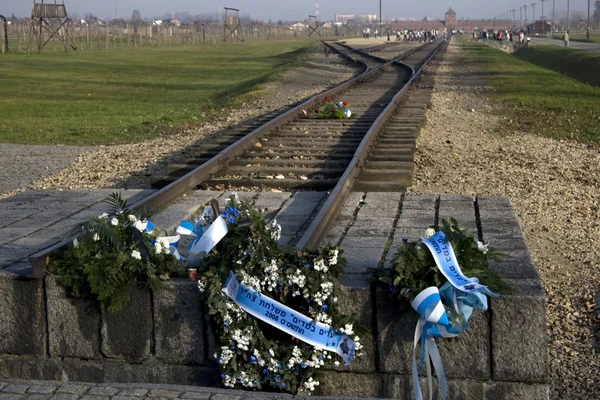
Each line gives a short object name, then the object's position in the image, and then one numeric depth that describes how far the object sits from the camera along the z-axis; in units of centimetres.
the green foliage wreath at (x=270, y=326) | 437
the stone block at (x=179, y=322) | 461
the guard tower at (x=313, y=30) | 12825
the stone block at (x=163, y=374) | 463
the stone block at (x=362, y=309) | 444
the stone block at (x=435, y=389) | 435
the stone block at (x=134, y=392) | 420
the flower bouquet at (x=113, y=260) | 458
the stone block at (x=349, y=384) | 448
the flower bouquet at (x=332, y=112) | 1382
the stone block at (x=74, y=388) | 423
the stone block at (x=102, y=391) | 419
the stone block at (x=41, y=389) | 425
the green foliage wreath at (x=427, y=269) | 427
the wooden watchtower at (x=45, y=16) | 5162
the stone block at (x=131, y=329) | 465
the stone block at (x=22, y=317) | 477
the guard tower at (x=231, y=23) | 8431
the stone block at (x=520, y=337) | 425
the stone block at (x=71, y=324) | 473
